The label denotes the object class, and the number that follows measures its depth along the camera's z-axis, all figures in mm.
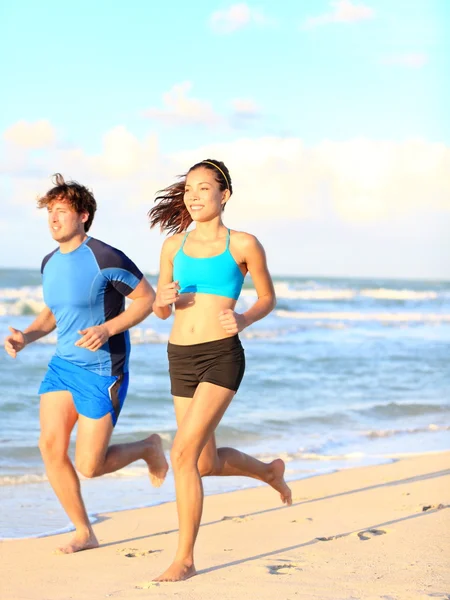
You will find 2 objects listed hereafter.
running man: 4863
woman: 4254
